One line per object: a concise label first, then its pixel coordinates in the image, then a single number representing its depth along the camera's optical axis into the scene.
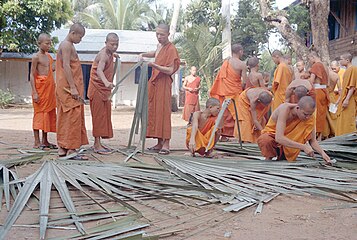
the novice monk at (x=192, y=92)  12.49
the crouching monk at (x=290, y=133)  4.99
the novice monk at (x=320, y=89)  7.93
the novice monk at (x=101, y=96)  6.35
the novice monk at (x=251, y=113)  6.99
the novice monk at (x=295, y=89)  6.60
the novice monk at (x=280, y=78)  8.20
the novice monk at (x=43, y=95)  6.79
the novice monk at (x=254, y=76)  7.51
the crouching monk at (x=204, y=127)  5.91
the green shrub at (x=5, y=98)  18.79
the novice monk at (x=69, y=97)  5.68
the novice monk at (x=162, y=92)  6.54
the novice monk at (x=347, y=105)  7.82
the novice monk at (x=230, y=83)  7.72
